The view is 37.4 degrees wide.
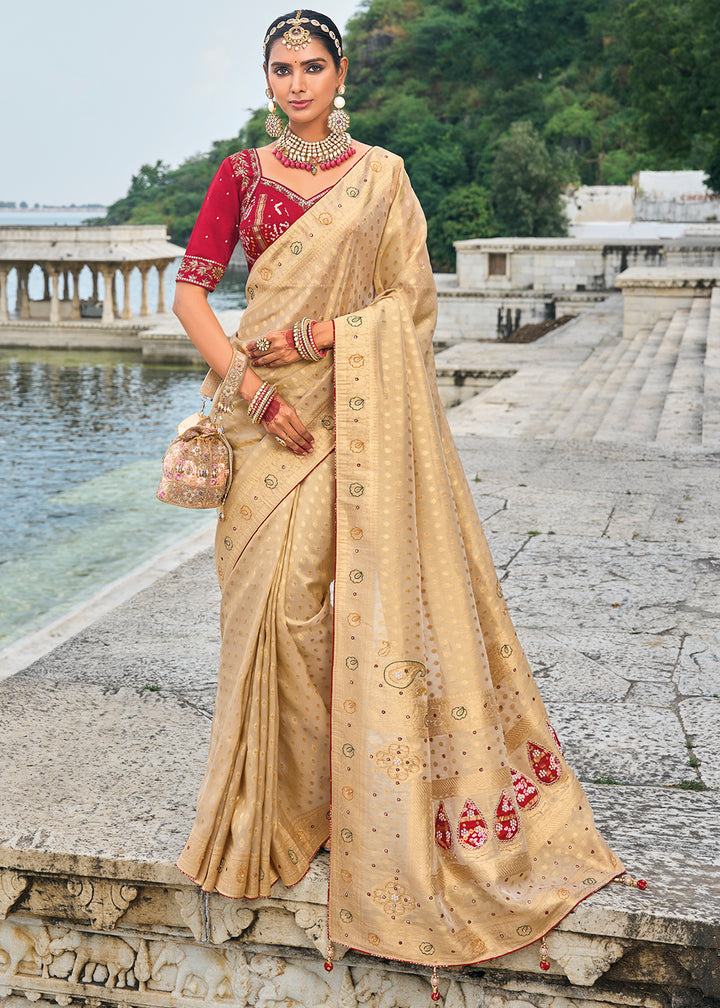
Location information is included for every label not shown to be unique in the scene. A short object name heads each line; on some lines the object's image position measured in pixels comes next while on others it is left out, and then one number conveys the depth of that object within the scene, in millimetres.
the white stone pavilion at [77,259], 24547
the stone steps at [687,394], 6812
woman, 1812
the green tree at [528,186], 28703
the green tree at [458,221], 33000
